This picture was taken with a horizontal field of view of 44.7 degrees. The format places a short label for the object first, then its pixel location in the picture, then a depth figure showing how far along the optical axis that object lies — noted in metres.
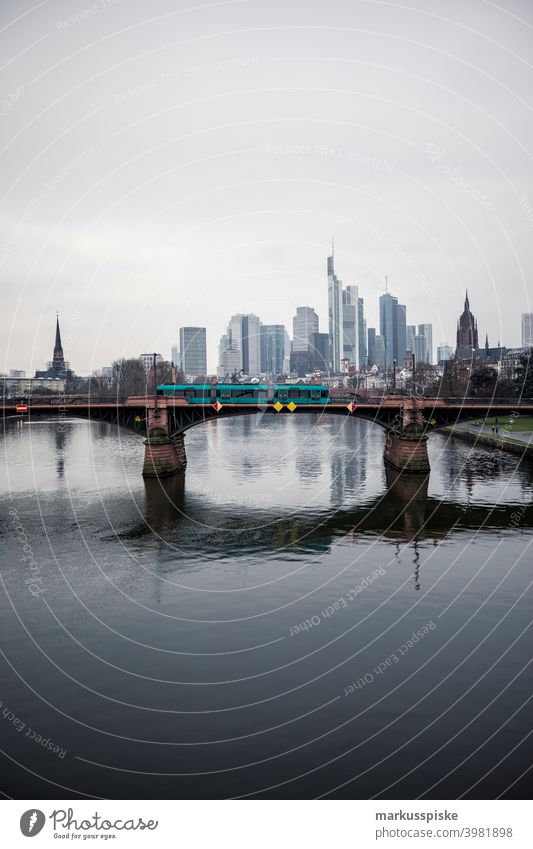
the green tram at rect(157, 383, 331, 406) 76.25
